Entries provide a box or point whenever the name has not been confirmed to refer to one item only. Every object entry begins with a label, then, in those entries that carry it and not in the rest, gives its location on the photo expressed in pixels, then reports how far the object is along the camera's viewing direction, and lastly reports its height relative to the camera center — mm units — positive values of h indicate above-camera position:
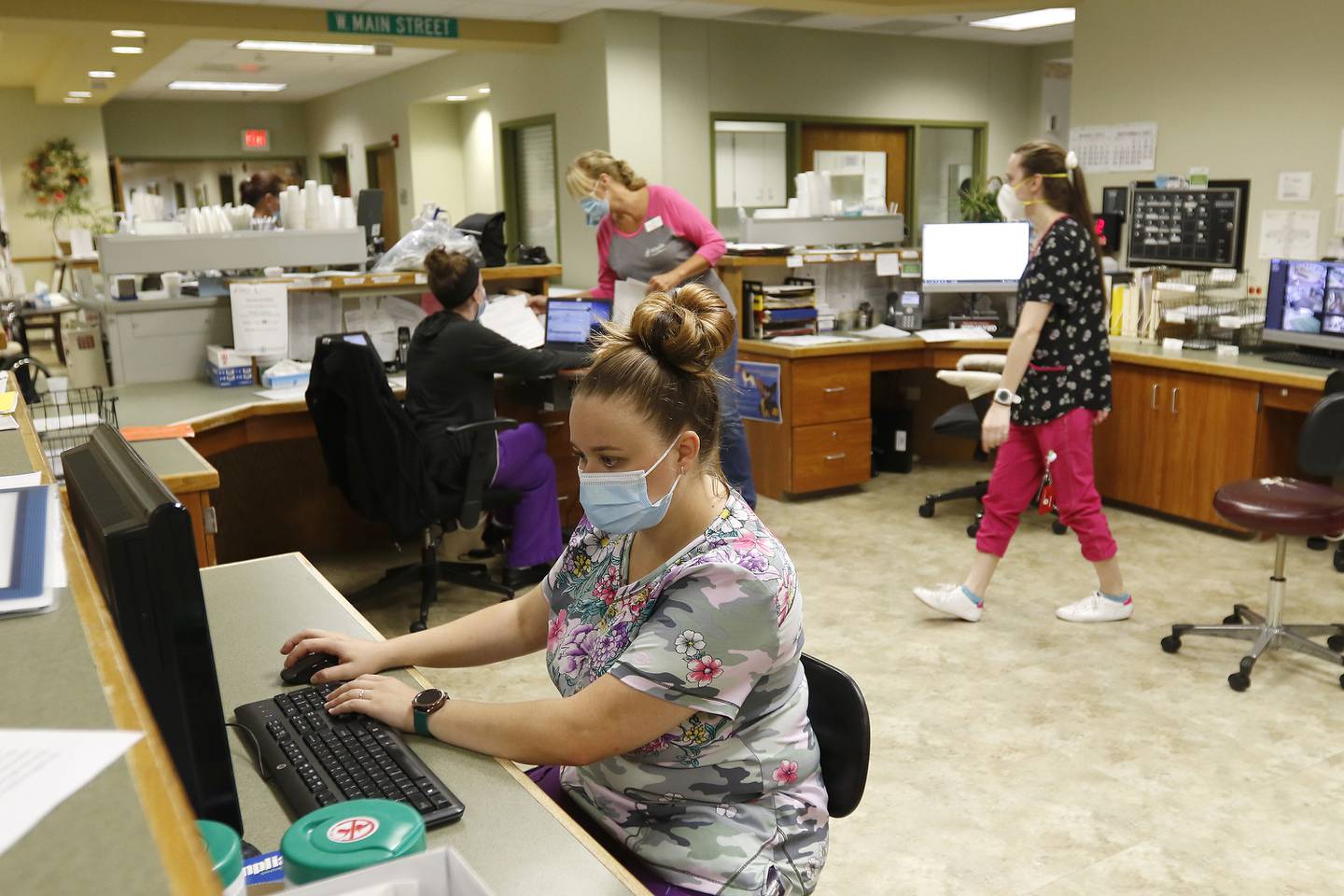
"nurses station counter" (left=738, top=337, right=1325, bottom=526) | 4211 -843
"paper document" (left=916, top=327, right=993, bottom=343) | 5098 -554
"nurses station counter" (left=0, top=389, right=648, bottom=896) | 519 -293
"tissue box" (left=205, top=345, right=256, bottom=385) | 4047 -506
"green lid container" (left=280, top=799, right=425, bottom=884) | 951 -532
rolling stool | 3070 -841
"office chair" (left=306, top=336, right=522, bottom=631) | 3332 -697
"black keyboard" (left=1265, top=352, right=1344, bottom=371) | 4120 -571
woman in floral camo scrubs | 1241 -510
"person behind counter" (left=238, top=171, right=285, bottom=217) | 4800 +163
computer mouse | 1511 -595
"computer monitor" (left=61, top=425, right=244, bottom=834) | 935 -329
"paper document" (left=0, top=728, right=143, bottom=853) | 569 -287
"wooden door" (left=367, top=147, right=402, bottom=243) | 10781 +427
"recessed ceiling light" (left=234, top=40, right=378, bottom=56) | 8547 +1378
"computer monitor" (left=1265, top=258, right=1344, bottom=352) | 4227 -373
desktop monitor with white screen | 5234 -206
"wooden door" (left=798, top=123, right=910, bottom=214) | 8680 +568
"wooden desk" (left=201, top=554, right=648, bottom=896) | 1073 -617
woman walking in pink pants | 3303 -500
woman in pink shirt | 4258 -59
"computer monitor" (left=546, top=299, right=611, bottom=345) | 4492 -389
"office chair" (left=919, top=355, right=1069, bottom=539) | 4340 -800
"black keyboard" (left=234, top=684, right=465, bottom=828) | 1189 -599
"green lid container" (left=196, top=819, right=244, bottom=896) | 841 -473
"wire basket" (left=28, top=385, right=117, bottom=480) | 2693 -509
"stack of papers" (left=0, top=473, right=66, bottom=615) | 870 -279
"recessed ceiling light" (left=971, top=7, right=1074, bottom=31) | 7883 +1376
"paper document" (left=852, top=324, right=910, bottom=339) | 5223 -550
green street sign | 6992 +1262
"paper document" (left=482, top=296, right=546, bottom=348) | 4395 -391
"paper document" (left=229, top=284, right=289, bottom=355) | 4090 -329
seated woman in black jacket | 3605 -467
